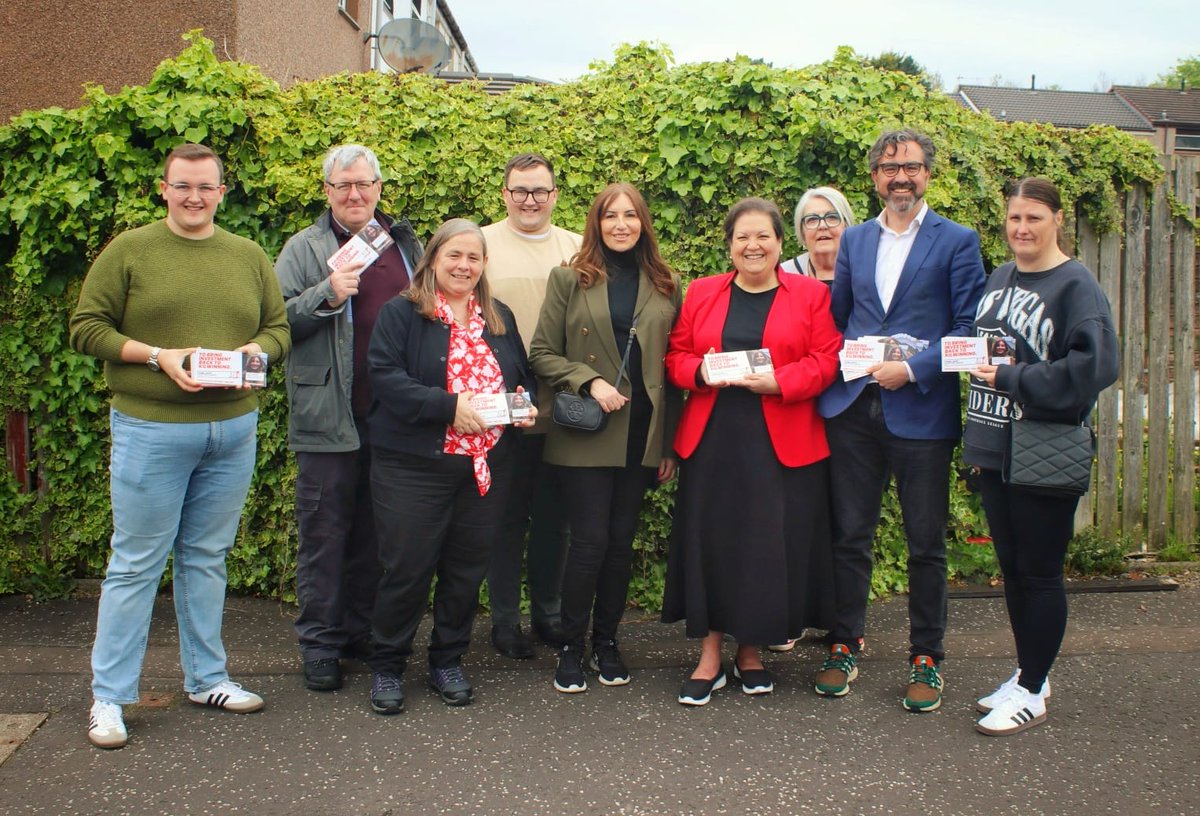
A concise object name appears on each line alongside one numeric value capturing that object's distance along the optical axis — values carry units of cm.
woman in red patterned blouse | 404
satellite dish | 884
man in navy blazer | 415
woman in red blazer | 420
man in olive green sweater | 379
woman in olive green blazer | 427
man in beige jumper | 464
